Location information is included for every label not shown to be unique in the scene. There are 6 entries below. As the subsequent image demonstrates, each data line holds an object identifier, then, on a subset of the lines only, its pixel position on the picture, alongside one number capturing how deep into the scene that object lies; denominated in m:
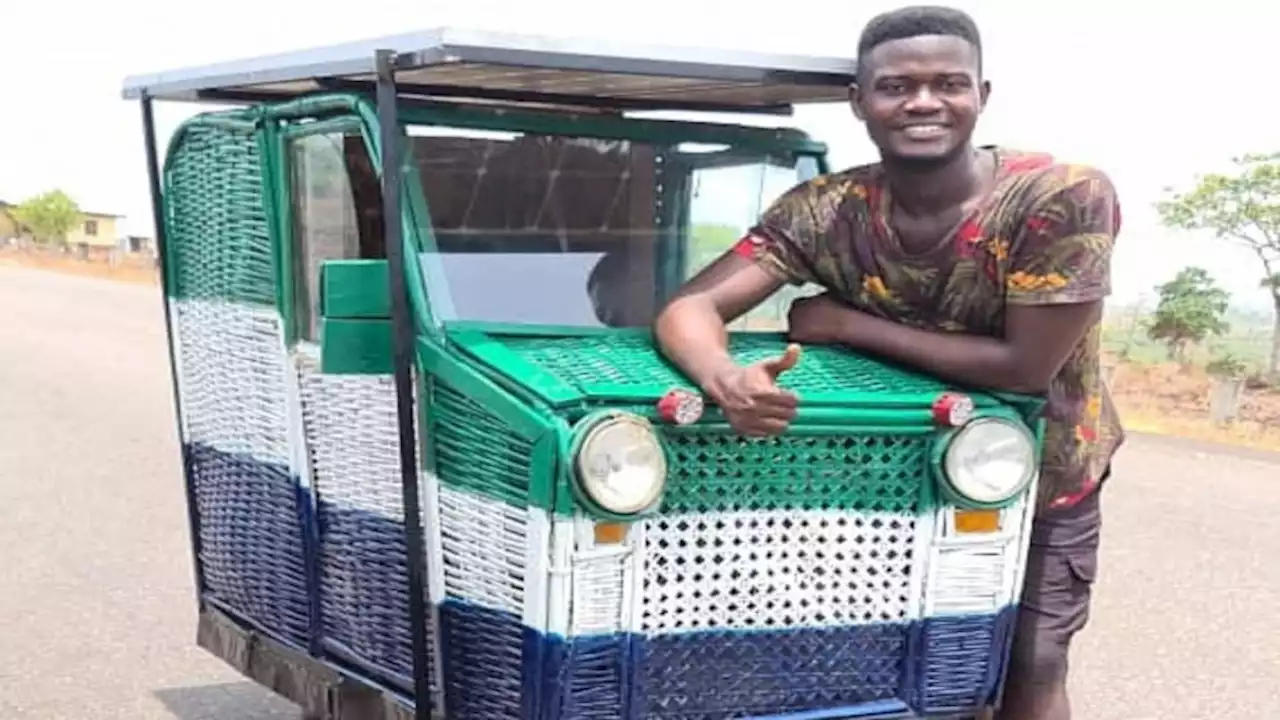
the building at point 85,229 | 79.62
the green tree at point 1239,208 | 27.91
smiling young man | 3.39
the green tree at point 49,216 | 85.31
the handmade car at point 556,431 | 3.28
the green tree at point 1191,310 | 28.30
